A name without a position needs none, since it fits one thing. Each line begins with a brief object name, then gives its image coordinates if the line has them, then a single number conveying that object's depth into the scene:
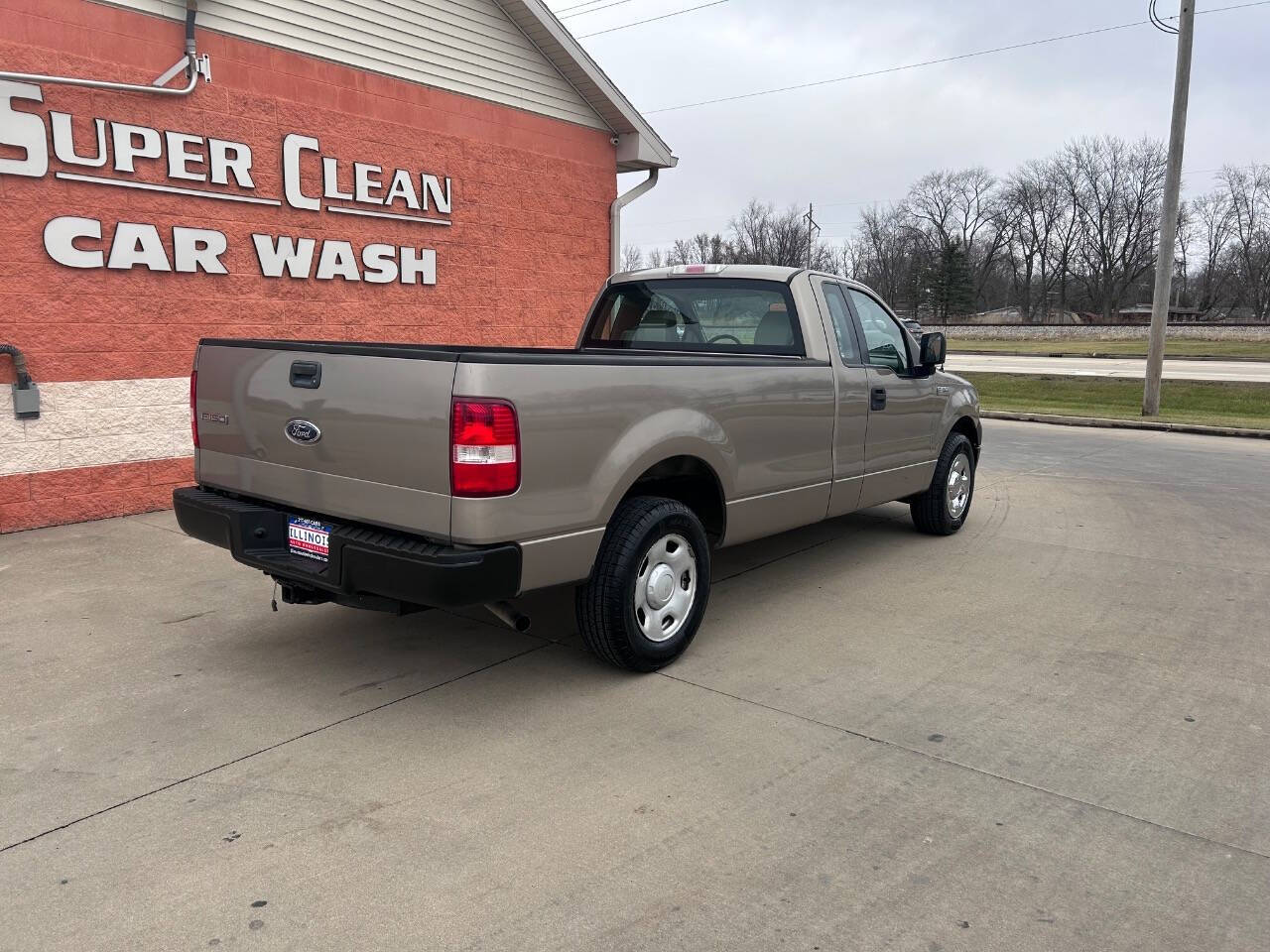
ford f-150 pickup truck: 3.54
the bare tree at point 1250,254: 73.56
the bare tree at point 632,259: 97.82
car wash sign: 6.81
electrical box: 6.78
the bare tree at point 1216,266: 78.26
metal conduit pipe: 7.12
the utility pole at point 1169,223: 16.17
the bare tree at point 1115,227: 79.12
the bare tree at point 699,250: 89.75
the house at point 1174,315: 69.25
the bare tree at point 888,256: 90.31
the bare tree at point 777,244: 81.88
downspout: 11.72
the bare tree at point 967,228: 90.38
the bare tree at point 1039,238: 84.00
